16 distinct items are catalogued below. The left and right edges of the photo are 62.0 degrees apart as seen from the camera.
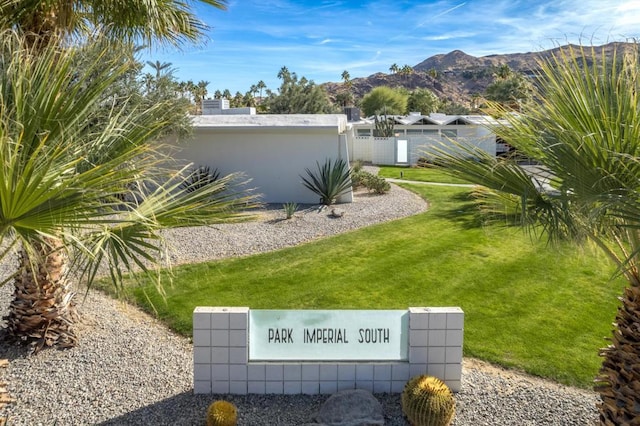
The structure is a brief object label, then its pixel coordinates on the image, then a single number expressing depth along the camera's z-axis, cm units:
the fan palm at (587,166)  358
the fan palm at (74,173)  321
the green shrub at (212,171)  1748
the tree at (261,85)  10130
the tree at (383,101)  5956
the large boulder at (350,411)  520
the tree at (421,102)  6625
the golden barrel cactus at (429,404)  512
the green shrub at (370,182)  1911
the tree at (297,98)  4159
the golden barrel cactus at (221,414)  505
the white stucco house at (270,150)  1764
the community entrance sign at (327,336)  591
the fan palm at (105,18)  679
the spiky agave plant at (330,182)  1677
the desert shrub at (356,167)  2078
